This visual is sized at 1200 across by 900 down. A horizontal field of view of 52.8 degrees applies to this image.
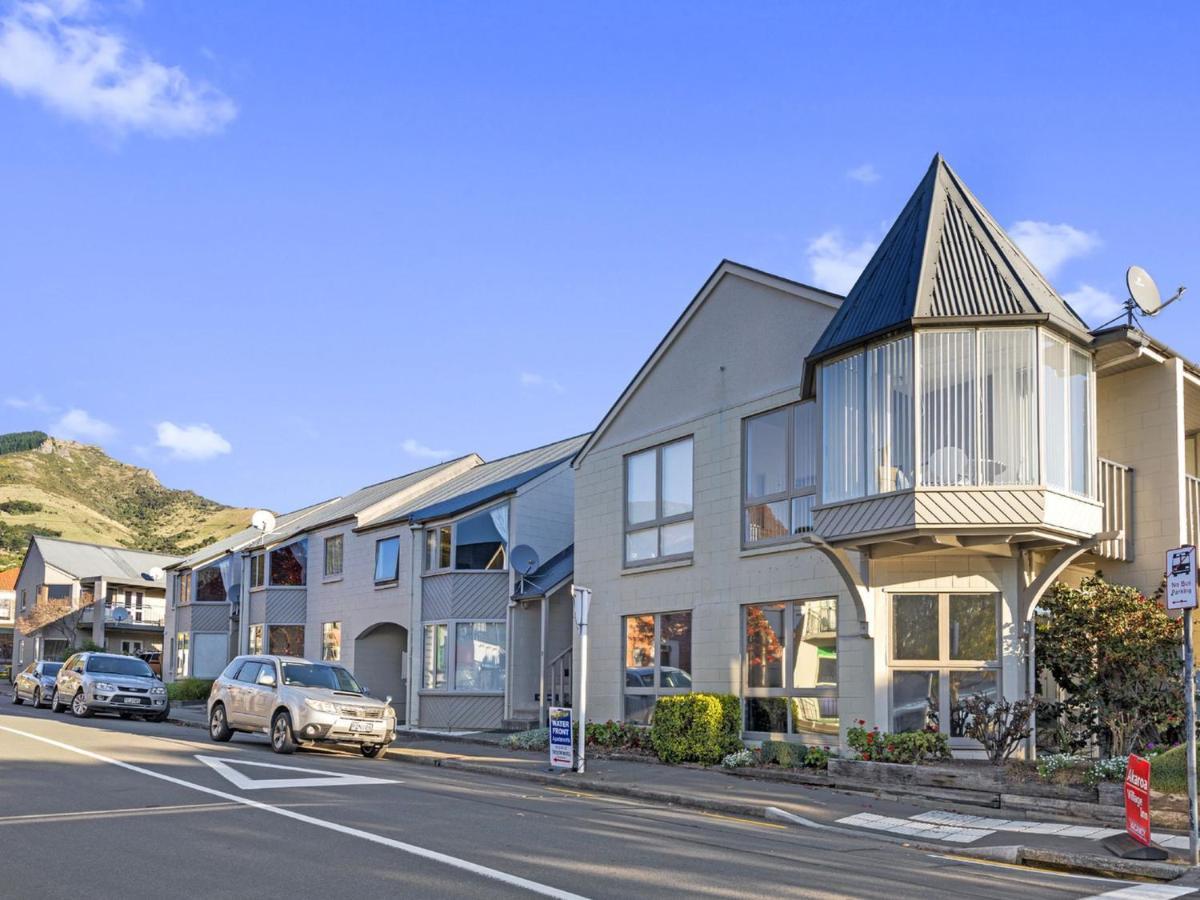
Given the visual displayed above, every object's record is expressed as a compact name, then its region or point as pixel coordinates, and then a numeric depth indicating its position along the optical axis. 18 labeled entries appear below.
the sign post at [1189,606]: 10.66
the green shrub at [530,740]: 21.44
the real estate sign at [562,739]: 17.28
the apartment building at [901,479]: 15.38
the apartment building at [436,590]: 26.59
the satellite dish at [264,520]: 40.44
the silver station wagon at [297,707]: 19.50
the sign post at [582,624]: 17.36
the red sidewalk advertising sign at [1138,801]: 10.94
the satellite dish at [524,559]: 26.05
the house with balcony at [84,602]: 66.75
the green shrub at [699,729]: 18.42
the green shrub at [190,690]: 38.81
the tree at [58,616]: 66.00
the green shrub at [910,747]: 15.69
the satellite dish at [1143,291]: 16.62
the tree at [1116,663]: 15.52
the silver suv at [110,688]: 28.17
